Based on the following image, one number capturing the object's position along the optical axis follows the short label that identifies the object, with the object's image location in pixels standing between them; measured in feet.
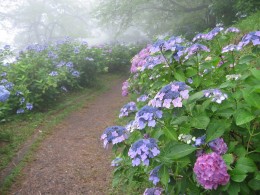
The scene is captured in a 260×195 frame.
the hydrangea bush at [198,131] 5.06
